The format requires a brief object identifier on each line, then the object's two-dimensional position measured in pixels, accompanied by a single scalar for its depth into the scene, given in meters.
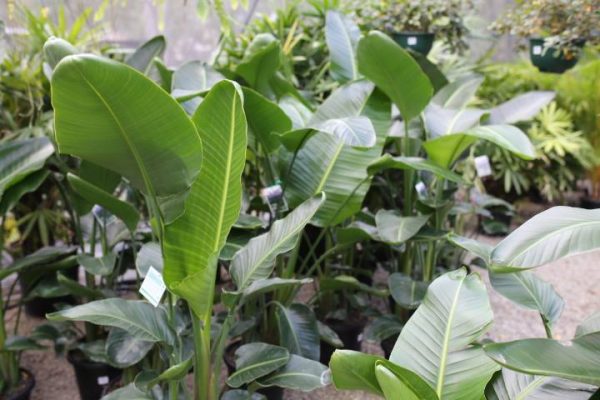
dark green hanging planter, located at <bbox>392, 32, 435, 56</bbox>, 2.66
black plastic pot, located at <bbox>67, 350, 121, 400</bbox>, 1.90
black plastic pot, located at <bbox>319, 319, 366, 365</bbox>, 2.23
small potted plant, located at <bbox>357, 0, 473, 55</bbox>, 2.68
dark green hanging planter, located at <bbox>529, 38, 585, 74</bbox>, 2.71
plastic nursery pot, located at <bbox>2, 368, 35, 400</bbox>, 1.90
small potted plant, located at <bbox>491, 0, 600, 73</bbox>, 2.22
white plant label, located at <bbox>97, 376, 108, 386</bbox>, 1.91
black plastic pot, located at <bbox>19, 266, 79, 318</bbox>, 2.78
